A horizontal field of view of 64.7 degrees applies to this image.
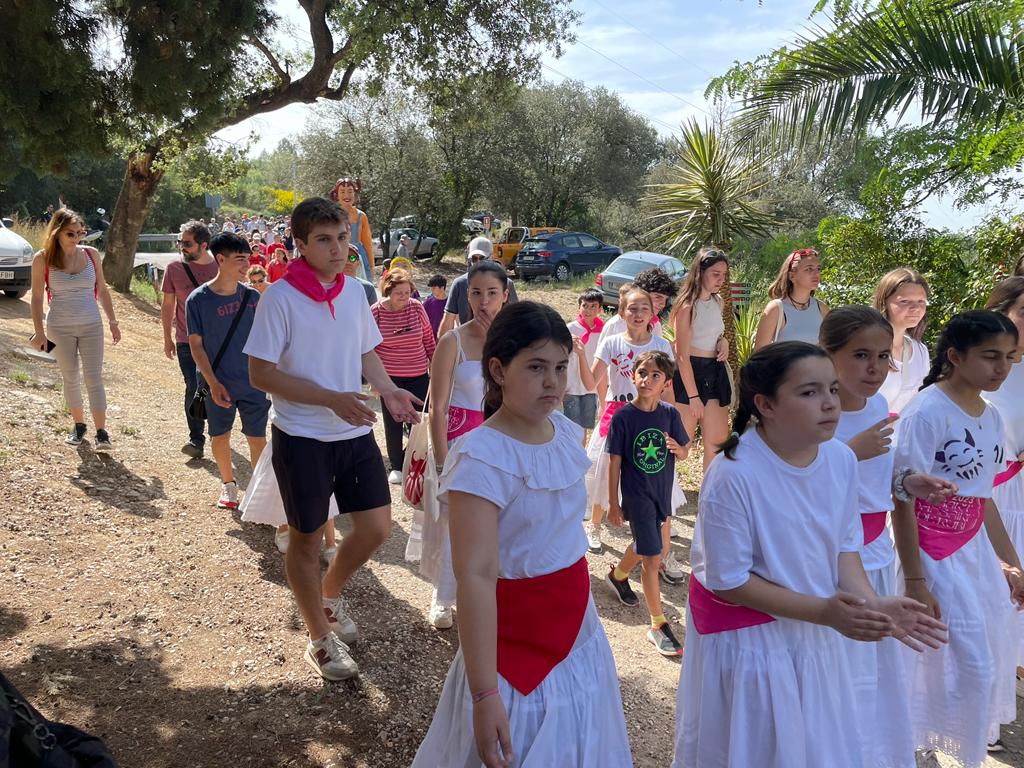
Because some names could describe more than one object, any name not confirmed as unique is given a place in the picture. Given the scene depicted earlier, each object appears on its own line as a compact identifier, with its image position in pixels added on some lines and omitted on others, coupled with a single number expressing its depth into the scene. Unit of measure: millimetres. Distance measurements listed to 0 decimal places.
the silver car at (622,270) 18547
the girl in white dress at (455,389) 3928
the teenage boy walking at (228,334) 5328
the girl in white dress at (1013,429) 3752
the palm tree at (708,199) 9648
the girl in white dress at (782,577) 2307
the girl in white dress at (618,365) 5523
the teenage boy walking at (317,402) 3387
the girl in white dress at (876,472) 2811
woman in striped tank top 6172
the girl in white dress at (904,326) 4613
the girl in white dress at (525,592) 1989
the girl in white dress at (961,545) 3131
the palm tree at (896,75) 7258
